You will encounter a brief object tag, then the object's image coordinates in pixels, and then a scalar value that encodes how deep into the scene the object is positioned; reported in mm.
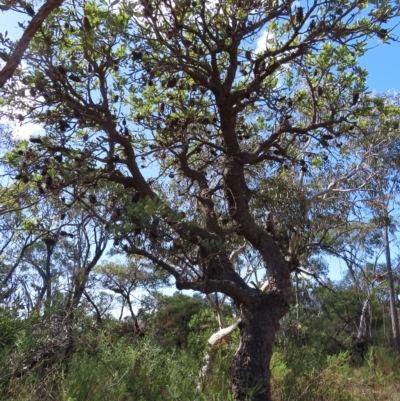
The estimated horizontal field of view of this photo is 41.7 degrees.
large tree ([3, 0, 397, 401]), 5410
